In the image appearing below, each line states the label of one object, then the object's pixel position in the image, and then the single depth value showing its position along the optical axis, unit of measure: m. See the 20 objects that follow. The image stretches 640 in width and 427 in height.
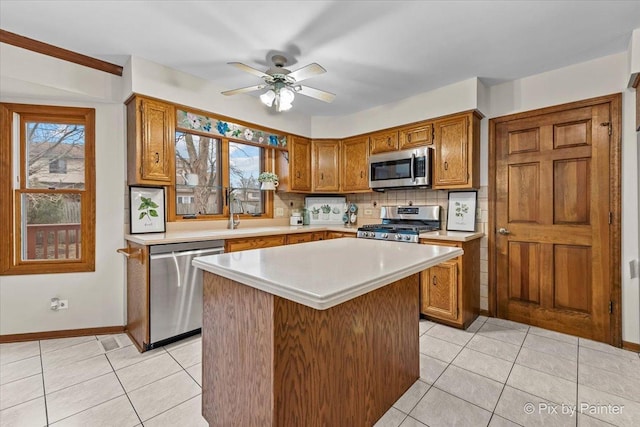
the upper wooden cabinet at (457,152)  3.04
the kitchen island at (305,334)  1.14
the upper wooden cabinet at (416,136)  3.37
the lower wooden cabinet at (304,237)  3.45
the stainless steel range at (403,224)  3.16
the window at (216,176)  3.17
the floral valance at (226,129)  2.99
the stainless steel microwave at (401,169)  3.31
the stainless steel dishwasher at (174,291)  2.39
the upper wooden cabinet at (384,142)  3.70
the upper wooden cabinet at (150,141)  2.61
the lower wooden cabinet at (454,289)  2.83
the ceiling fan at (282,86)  2.21
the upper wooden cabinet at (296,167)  4.03
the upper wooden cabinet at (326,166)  4.28
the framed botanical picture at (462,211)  3.25
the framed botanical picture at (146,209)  2.75
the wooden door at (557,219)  2.57
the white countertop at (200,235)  2.41
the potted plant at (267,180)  3.72
